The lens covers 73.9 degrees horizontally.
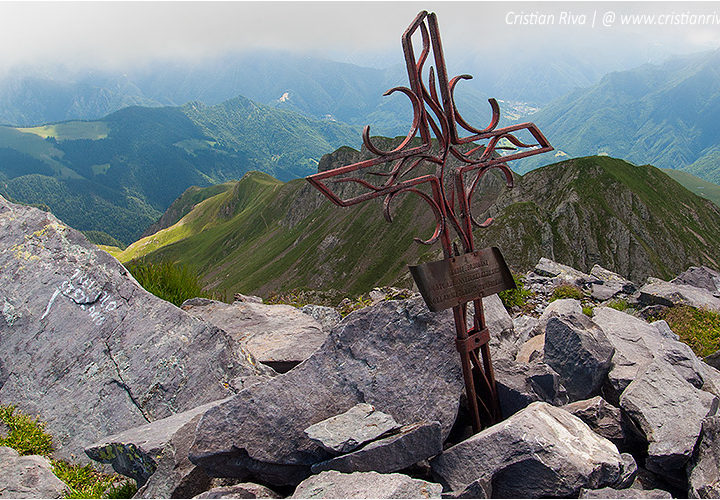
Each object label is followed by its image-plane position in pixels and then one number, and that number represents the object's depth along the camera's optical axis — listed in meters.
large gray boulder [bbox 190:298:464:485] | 6.46
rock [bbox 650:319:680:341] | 11.19
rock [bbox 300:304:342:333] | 14.80
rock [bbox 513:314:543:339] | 11.33
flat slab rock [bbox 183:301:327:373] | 11.52
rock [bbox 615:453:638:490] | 6.17
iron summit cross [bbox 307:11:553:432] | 6.86
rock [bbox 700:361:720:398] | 9.41
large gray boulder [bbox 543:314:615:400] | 8.55
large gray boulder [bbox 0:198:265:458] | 8.91
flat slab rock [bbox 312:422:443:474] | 5.93
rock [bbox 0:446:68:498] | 6.76
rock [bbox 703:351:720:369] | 11.45
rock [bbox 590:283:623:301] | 19.47
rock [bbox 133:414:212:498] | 6.62
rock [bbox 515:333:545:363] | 9.44
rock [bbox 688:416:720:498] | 6.33
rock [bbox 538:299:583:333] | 11.05
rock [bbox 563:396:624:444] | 7.32
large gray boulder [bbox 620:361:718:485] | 6.80
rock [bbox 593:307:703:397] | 8.80
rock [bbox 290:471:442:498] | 5.27
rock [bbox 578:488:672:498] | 5.59
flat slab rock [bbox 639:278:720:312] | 16.41
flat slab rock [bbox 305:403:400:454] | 6.00
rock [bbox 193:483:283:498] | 5.88
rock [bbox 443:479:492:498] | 5.60
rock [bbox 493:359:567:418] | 7.57
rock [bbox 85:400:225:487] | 7.17
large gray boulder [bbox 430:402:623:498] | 5.84
